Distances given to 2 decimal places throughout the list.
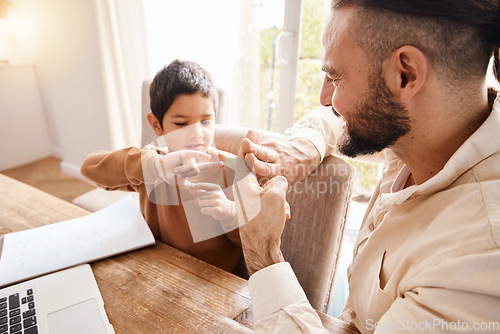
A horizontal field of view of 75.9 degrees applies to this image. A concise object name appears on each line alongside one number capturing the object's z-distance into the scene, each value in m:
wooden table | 0.62
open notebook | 0.78
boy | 1.00
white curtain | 2.21
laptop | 0.61
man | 0.47
